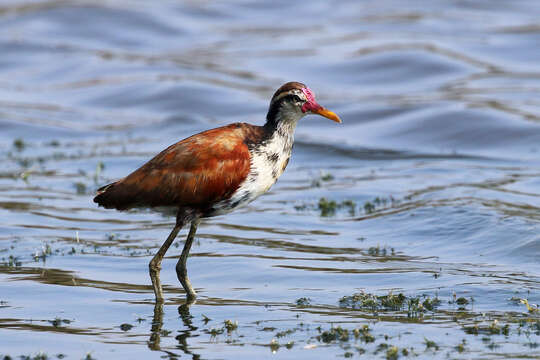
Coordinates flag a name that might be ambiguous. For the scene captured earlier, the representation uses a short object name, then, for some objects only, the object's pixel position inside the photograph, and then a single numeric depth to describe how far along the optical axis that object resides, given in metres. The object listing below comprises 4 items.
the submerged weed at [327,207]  27.15
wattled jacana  17.69
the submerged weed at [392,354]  14.52
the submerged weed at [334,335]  15.45
